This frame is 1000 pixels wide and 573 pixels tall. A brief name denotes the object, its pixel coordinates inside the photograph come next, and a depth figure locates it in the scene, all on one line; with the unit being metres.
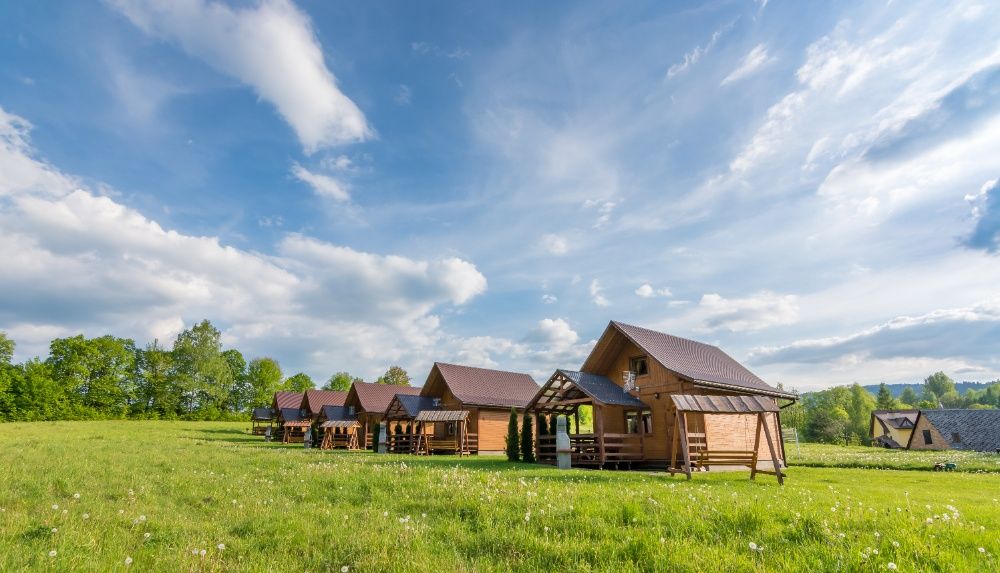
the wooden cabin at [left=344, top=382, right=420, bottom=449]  45.09
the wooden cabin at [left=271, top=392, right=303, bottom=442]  56.84
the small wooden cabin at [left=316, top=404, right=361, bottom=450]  39.59
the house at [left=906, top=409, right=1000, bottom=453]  46.28
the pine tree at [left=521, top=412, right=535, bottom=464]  24.06
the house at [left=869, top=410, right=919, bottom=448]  59.53
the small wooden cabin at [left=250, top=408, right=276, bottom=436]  57.62
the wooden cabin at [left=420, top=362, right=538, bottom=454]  35.03
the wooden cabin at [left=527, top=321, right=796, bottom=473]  22.00
